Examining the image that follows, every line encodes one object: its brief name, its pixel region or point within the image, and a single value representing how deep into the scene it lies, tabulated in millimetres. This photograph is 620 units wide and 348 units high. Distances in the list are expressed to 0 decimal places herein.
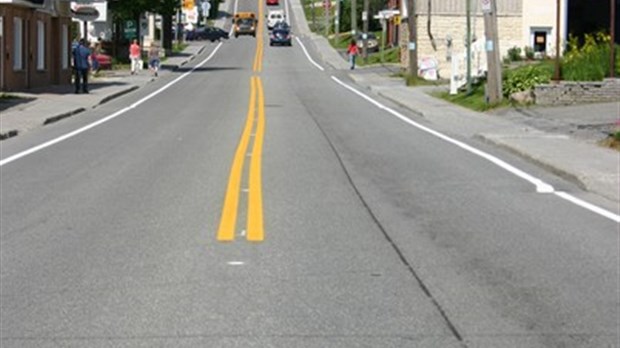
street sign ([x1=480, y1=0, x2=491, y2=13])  34200
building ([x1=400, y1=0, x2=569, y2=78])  61875
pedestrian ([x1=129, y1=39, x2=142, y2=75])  60562
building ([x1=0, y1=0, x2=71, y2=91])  39531
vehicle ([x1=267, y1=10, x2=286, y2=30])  115125
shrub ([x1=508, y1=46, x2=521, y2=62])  55991
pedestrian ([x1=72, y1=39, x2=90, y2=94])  41500
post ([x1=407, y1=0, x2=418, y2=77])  53406
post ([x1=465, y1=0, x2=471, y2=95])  38938
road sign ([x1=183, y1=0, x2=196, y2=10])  104238
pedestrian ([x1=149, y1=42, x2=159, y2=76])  59844
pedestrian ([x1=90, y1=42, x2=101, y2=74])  57566
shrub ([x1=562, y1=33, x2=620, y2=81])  34438
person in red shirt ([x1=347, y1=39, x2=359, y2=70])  68625
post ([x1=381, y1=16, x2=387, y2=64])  74000
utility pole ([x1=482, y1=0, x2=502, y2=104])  33938
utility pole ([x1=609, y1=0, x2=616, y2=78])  33438
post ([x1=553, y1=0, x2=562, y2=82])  32469
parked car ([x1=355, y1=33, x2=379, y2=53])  88162
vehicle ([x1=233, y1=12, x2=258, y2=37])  112375
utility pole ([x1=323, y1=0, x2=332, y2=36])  109625
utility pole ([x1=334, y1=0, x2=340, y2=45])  96250
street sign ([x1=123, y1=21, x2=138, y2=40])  71688
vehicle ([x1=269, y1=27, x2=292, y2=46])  95375
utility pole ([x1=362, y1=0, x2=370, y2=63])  73838
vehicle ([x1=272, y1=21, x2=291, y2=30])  97938
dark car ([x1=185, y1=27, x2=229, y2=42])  107188
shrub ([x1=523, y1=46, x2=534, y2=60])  56469
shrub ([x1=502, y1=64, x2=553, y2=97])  34156
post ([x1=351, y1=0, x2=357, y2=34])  86806
